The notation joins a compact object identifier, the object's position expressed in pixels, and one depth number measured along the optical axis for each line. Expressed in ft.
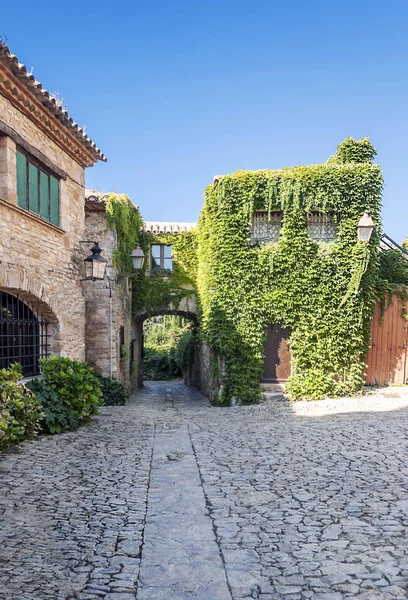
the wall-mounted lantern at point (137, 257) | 36.14
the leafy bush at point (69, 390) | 21.15
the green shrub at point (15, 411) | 16.99
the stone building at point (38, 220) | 20.65
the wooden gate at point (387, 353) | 35.19
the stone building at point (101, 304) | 34.99
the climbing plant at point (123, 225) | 35.47
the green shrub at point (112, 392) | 33.12
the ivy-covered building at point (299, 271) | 32.65
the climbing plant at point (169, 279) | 44.42
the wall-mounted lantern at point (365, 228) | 29.14
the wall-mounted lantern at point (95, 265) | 27.74
